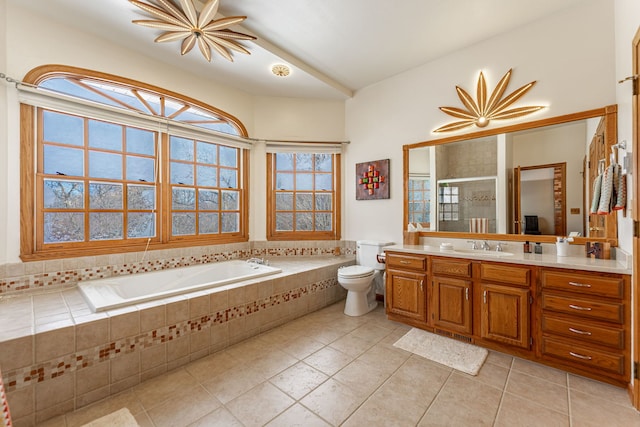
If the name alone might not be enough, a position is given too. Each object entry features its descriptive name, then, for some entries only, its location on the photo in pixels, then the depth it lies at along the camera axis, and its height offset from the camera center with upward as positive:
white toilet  2.98 -0.73
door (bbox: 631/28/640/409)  1.58 +0.03
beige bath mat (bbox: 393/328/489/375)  2.06 -1.15
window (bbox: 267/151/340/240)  3.88 +0.26
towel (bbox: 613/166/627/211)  1.76 +0.12
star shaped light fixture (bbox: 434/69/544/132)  2.55 +1.05
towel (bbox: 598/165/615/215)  1.79 +0.12
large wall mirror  2.23 +0.31
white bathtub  1.99 -0.63
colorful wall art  3.50 +0.43
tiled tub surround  1.49 -0.84
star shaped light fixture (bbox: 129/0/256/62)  2.07 +1.55
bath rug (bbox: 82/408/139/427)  1.49 -1.15
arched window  2.29 +0.45
